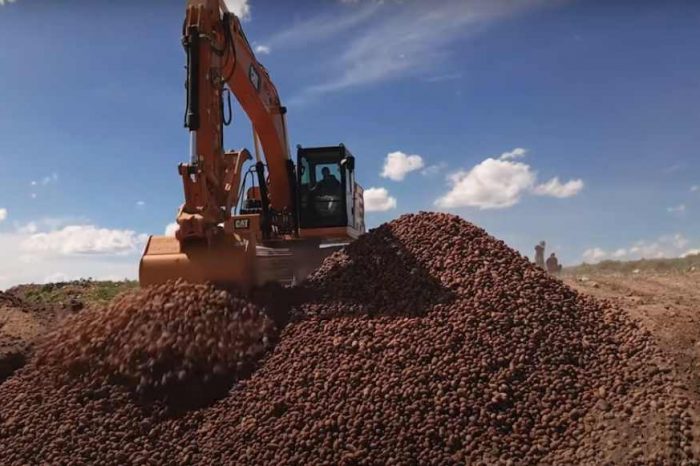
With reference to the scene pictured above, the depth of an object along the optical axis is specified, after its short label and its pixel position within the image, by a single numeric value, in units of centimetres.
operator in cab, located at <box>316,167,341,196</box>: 1091
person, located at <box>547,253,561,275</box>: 2038
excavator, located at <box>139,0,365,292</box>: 775
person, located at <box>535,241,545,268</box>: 2127
